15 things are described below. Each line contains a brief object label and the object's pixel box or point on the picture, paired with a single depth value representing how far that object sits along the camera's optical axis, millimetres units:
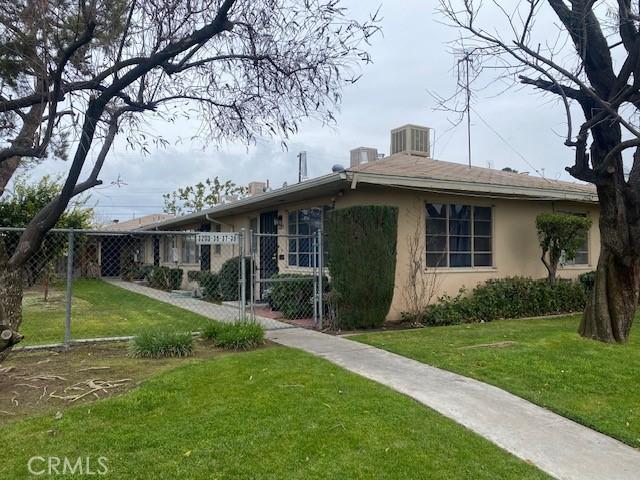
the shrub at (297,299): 10656
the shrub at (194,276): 16344
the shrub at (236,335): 7102
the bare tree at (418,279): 10039
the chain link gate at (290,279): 9477
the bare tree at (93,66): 5102
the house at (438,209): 9992
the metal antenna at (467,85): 7641
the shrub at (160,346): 6562
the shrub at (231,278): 13367
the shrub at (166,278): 19641
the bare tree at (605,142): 7324
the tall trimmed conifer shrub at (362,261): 8875
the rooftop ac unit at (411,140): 13938
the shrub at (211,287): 14734
